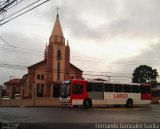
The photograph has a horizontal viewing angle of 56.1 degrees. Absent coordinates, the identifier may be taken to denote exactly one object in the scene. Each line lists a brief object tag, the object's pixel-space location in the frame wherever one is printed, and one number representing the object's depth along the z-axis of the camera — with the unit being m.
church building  33.03
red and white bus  14.33
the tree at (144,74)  41.52
